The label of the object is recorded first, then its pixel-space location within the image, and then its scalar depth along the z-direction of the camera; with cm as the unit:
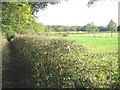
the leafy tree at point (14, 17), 900
